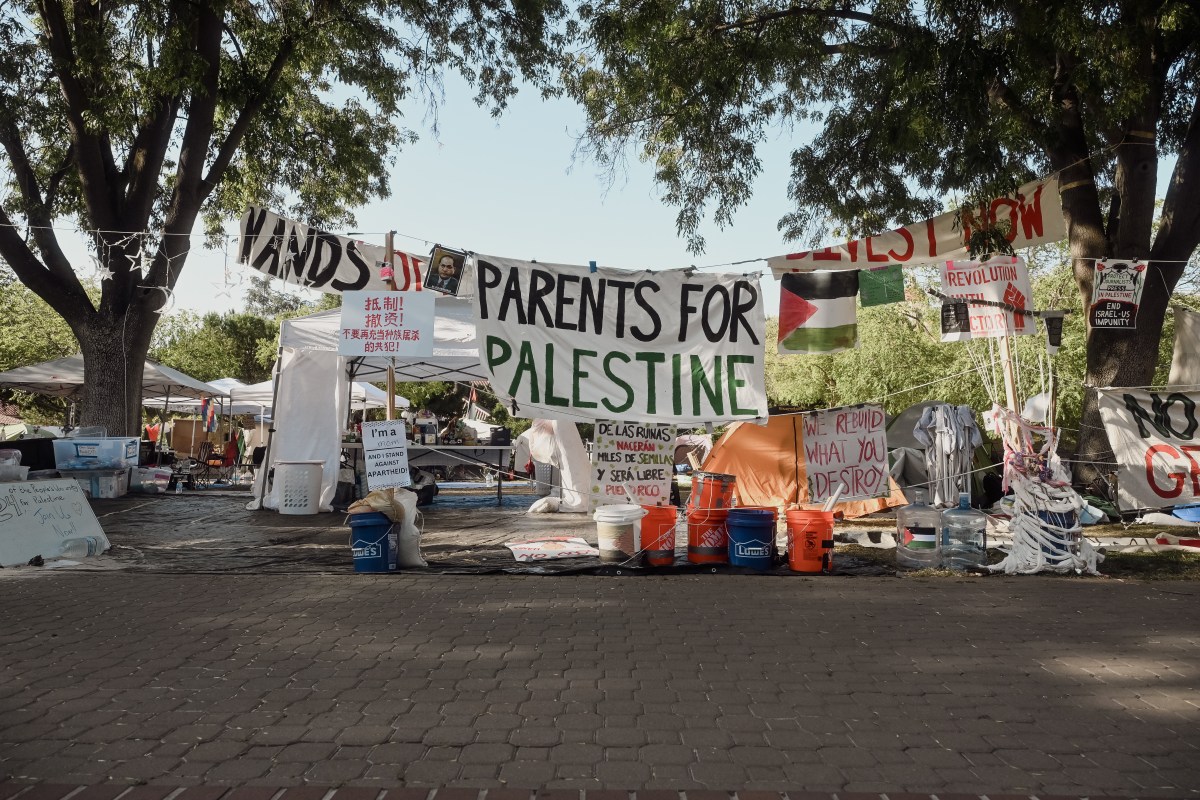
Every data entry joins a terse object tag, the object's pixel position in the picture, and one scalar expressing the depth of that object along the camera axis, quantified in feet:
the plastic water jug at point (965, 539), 27.89
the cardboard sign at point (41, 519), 28.32
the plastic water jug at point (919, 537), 28.27
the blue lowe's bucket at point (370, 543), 27.22
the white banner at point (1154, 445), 33.94
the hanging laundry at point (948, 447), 38.17
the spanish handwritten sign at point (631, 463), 30.14
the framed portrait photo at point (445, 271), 29.50
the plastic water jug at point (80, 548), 29.43
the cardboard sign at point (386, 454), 28.84
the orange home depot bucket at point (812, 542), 27.58
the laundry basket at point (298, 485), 42.88
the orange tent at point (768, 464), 42.57
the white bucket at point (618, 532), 28.60
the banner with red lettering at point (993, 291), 31.60
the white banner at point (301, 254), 33.73
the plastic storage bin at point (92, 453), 46.24
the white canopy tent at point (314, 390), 44.16
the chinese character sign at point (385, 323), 28.91
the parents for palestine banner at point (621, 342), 29.48
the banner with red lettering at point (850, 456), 35.88
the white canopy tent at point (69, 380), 59.57
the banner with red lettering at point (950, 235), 33.55
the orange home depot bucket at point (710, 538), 29.01
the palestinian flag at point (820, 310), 32.60
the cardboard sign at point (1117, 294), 34.04
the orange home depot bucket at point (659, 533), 28.66
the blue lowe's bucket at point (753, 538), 27.99
